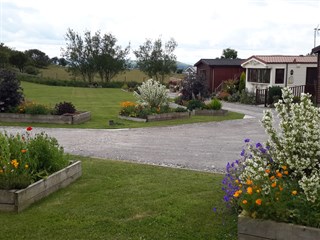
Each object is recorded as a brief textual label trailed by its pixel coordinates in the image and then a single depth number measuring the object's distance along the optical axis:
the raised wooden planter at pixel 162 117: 11.66
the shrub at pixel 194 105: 13.96
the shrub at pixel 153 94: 12.68
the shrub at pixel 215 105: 13.87
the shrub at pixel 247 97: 19.04
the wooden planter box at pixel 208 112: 13.72
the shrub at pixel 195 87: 15.88
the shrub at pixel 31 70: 41.07
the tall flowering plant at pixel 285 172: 2.93
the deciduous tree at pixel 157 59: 33.31
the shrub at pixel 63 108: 11.08
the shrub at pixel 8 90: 11.11
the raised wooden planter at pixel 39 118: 10.77
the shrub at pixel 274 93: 17.11
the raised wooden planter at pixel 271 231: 2.77
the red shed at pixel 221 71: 25.34
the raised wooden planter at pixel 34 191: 3.71
